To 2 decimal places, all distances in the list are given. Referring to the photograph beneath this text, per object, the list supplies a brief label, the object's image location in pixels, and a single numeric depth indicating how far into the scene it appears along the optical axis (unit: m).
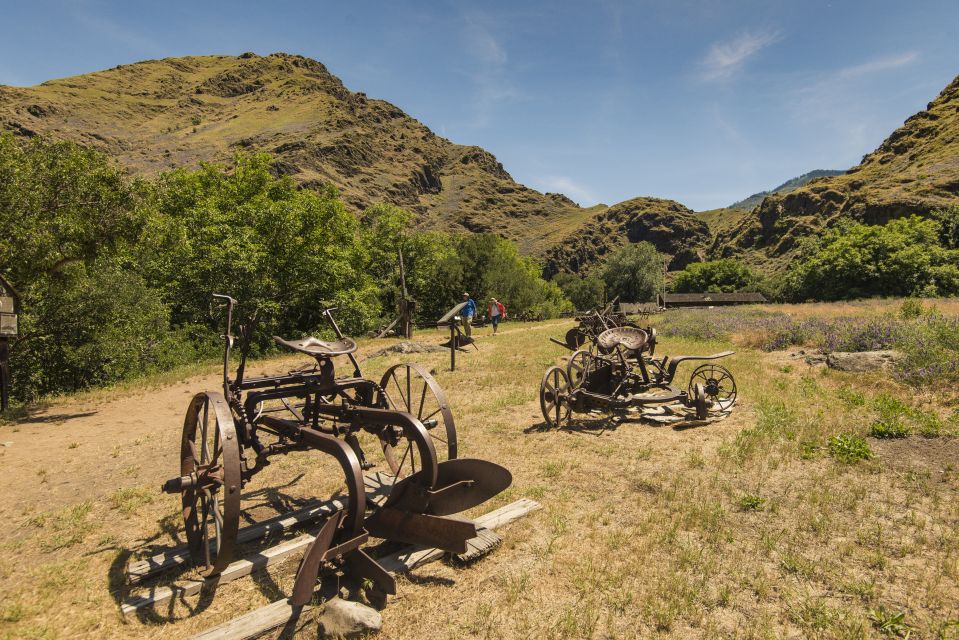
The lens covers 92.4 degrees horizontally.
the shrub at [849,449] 5.97
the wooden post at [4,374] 9.07
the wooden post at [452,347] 12.51
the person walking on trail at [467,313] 15.81
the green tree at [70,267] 9.23
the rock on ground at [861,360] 10.38
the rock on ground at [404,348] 15.88
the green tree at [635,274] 87.44
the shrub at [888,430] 6.65
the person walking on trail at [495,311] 22.88
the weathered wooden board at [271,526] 3.84
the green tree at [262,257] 19.05
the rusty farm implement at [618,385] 8.05
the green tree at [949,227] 55.28
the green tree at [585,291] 87.25
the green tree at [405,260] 39.58
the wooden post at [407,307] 18.24
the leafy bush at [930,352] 8.84
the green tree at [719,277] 102.38
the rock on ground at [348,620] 3.10
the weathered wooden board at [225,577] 3.47
